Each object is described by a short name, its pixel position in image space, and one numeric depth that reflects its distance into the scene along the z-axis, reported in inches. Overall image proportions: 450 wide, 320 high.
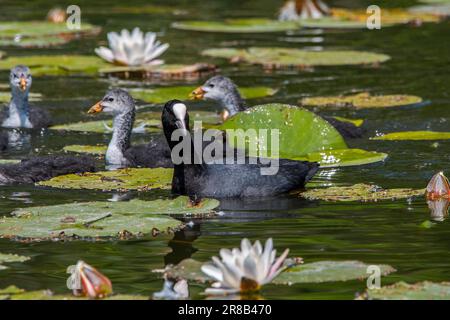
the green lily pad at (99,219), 294.8
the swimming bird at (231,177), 362.0
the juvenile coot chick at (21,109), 492.7
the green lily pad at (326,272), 250.7
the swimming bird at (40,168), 384.5
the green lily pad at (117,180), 367.6
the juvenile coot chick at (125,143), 417.1
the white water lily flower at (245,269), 225.8
